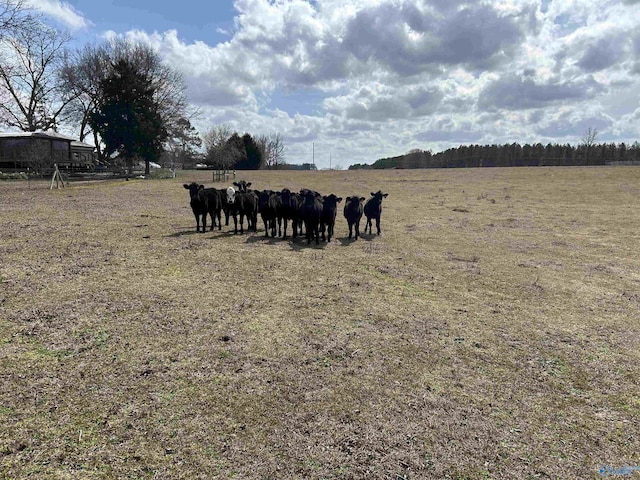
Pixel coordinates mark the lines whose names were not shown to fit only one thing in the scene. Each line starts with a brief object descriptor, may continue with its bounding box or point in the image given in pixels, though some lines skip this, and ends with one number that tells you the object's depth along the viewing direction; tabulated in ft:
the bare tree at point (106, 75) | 138.92
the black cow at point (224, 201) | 43.39
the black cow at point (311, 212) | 37.68
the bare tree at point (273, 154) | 356.87
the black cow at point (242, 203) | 42.34
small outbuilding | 114.75
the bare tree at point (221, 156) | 155.22
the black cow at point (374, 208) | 44.82
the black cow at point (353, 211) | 41.27
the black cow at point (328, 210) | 38.96
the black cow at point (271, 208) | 40.19
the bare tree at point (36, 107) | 148.97
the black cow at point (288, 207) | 40.14
